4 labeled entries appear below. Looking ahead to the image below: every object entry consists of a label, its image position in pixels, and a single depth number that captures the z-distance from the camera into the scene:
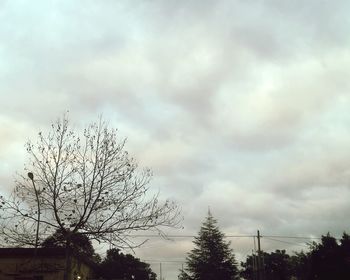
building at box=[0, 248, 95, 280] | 32.48
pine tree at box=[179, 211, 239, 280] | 73.31
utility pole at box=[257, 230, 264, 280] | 59.84
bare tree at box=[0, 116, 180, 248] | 17.33
